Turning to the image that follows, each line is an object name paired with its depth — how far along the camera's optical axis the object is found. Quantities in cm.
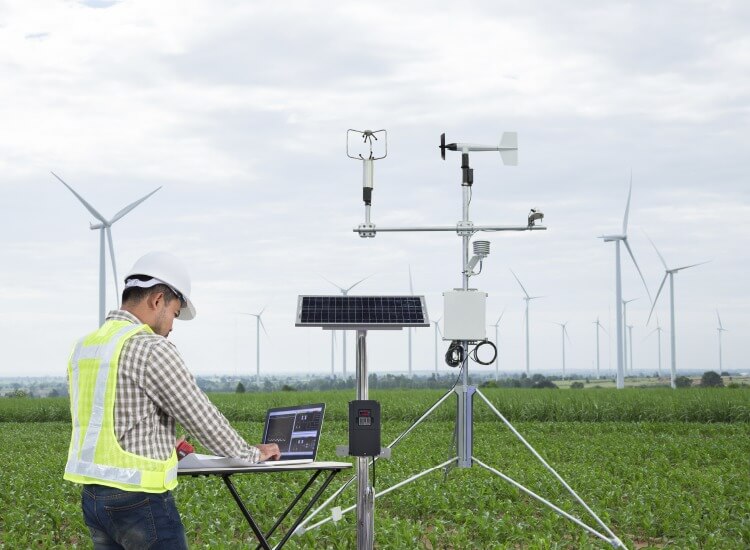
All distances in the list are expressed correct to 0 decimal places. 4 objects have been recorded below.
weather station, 829
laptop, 483
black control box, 501
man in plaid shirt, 345
